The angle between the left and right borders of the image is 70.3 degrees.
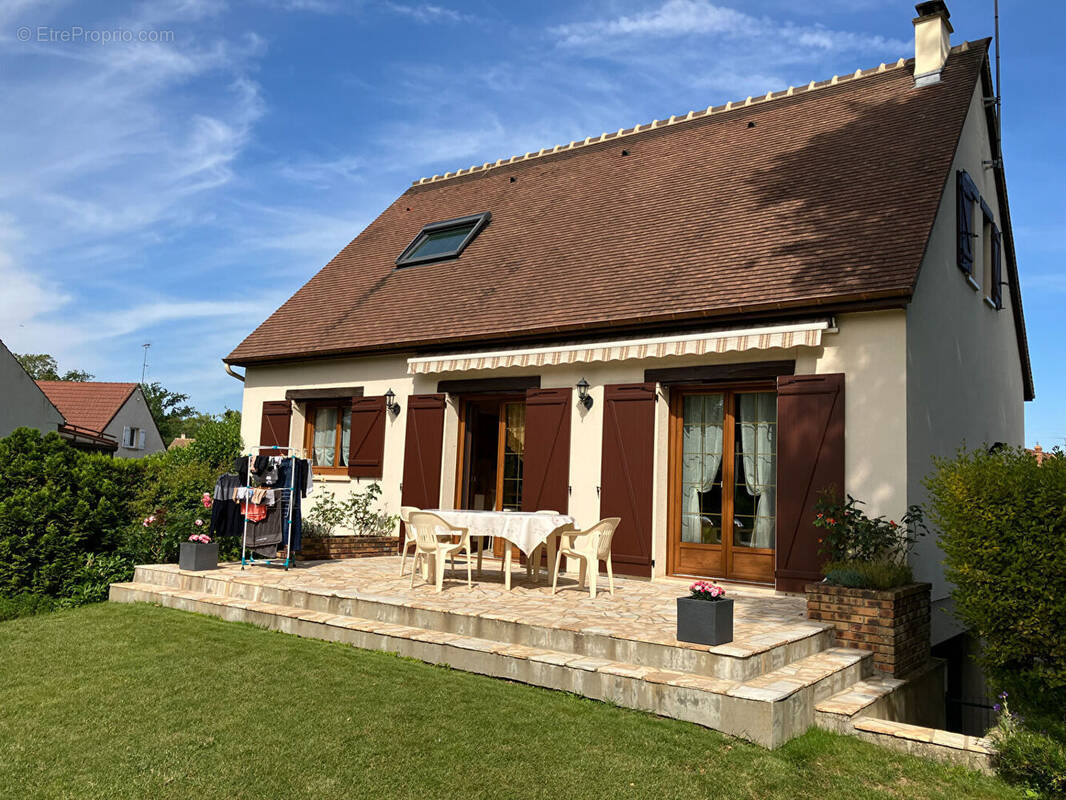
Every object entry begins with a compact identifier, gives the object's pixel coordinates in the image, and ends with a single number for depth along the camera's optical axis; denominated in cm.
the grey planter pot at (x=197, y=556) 1023
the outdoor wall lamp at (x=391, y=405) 1355
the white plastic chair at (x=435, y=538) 881
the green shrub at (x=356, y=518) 1340
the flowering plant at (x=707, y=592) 619
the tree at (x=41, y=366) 6744
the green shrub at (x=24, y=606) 962
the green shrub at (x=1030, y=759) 483
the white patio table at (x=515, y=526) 872
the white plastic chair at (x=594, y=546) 862
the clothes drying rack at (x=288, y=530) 1064
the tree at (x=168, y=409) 7669
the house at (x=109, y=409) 4025
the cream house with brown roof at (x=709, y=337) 920
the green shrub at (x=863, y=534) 827
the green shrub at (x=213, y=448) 1591
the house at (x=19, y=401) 2461
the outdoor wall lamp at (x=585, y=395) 1127
